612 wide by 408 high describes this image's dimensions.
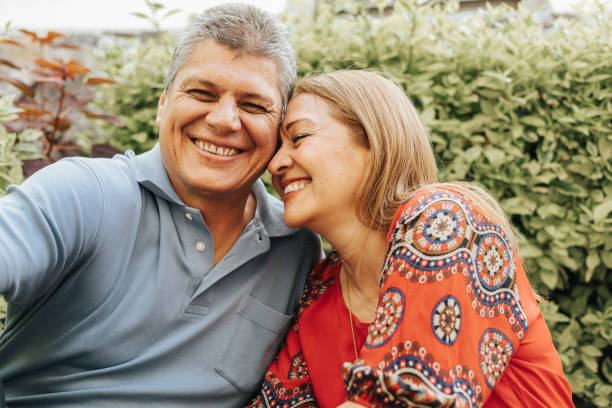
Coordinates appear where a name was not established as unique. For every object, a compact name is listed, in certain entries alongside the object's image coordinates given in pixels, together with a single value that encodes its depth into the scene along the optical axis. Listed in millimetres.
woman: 1474
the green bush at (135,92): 3271
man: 1876
